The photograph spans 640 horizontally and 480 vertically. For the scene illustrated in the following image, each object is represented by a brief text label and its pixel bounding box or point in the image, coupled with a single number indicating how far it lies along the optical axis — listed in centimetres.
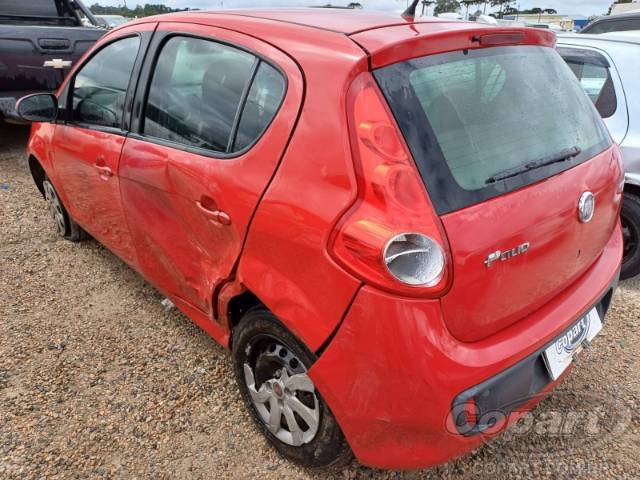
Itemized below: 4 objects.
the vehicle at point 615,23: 666
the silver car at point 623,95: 321
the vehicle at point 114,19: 1596
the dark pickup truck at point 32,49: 520
